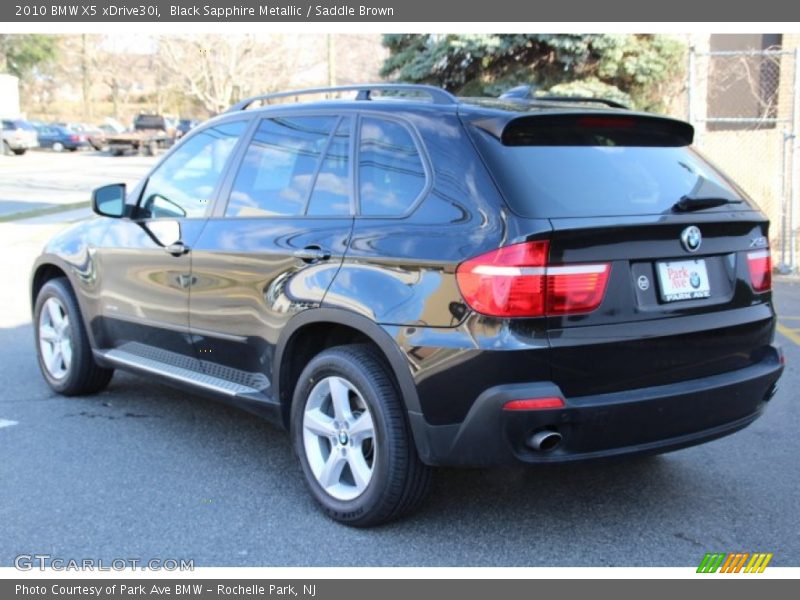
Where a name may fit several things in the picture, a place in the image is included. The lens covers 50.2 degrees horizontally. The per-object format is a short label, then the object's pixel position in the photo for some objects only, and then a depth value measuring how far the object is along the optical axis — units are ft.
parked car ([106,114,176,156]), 148.55
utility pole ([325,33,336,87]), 84.66
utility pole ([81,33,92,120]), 197.26
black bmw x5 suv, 10.44
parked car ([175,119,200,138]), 162.41
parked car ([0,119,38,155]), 131.85
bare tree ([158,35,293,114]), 120.98
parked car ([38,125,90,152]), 159.43
